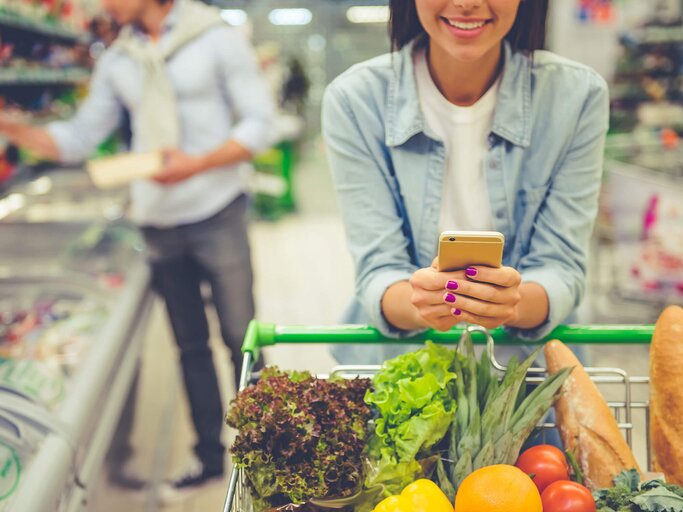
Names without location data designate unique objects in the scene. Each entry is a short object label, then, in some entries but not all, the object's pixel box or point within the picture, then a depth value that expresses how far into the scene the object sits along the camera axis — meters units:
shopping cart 1.33
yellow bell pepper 1.02
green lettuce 1.16
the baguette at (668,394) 1.21
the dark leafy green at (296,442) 1.12
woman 1.43
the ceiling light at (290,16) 14.34
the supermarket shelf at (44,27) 3.08
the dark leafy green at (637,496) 1.04
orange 1.01
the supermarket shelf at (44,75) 3.11
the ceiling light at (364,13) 14.50
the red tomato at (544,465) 1.15
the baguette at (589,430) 1.20
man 2.67
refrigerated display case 1.66
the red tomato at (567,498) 1.05
